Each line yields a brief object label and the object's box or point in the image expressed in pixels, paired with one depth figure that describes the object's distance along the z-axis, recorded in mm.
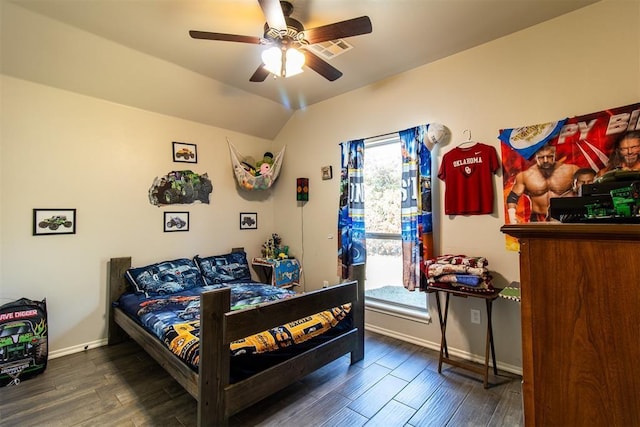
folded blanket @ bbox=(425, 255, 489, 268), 2318
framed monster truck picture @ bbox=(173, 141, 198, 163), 3512
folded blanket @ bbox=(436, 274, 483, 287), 2230
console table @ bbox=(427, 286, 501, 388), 2150
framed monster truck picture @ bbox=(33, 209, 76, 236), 2605
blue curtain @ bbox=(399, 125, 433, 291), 2783
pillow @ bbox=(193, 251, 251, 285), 3490
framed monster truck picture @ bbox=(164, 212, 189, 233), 3422
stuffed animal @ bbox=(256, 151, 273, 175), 4039
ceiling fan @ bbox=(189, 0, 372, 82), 1732
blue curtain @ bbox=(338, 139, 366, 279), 3355
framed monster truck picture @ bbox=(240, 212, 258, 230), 4156
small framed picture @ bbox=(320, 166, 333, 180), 3736
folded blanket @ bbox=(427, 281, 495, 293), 2210
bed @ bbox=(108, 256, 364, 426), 1634
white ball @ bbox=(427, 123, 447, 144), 2703
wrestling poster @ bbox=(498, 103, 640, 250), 1938
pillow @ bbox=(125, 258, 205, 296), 2980
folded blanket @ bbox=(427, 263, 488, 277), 2250
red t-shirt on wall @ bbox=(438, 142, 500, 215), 2482
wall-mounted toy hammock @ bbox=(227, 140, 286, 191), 3895
